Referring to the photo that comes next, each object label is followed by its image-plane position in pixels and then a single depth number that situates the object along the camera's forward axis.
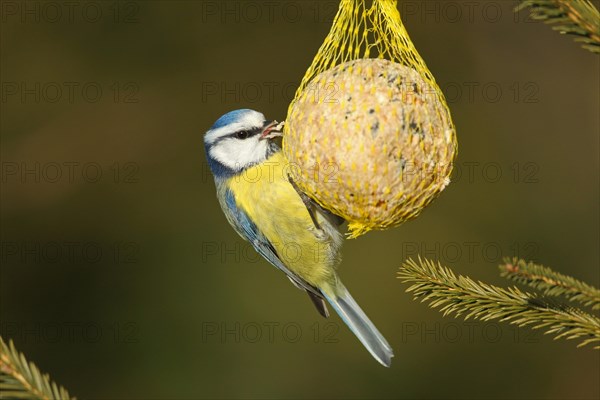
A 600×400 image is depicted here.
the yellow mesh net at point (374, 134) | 2.89
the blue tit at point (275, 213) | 2.96
